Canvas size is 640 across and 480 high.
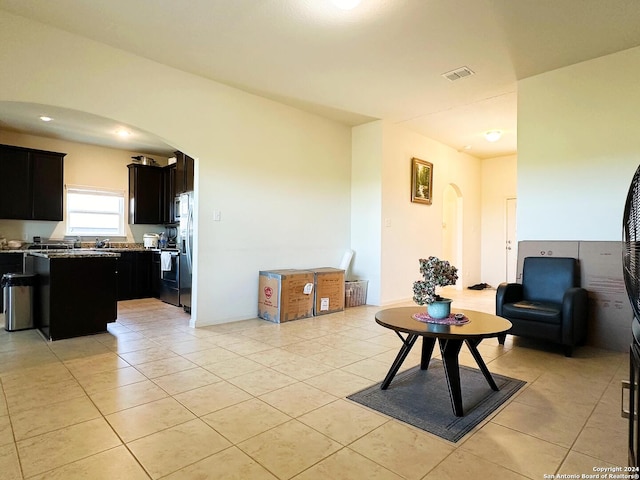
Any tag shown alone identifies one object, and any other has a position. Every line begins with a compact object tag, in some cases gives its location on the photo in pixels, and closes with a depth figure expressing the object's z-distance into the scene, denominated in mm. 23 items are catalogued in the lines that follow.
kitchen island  3541
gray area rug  2008
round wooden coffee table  2098
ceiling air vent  3865
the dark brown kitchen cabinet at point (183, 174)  5074
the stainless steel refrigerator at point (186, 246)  4773
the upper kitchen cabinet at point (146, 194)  6340
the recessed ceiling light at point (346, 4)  2691
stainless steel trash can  3847
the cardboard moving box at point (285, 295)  4391
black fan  1342
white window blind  6035
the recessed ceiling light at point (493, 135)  5992
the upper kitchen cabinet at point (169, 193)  6188
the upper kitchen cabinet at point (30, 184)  5090
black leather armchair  3168
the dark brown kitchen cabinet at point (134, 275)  5938
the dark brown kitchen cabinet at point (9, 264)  4863
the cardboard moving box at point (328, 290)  4820
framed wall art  6039
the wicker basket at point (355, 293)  5371
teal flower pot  2418
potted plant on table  2400
